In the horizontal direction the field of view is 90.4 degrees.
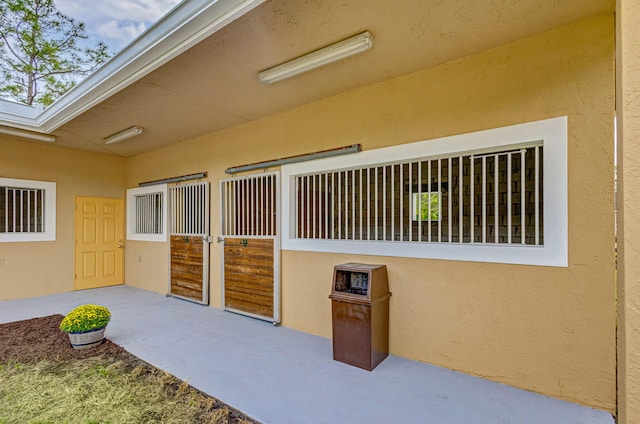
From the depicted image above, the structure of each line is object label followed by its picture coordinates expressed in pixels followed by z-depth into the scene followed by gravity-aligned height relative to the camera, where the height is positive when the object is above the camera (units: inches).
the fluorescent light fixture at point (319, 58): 99.9 +53.2
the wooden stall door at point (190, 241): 206.1 -19.2
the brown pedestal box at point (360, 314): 113.3 -37.7
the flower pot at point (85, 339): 130.6 -52.3
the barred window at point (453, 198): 96.4 +6.2
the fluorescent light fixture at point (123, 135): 192.6 +49.7
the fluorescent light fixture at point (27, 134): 193.4 +49.8
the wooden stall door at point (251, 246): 169.2 -18.6
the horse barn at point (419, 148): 88.6 +23.2
